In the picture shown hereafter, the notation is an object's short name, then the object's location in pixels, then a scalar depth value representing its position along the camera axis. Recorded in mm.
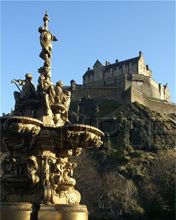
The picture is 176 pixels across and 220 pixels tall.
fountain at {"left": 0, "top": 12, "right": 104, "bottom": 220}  10859
